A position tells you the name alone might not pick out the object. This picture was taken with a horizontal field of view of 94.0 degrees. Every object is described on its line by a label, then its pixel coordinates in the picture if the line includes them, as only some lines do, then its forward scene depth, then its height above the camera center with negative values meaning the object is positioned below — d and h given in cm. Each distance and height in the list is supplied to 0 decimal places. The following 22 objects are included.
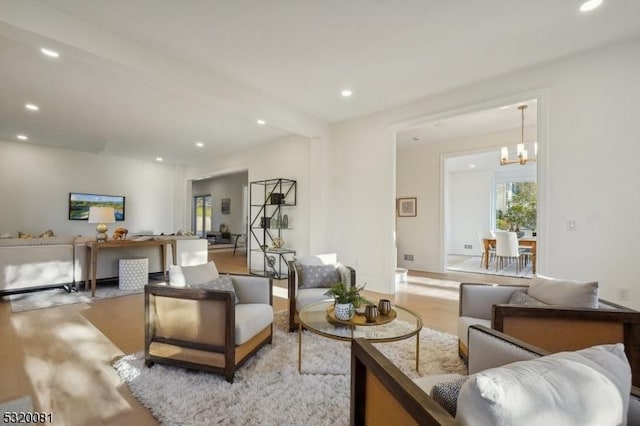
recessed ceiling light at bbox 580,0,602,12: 240 +174
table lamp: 495 -5
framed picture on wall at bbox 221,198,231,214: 1166 +37
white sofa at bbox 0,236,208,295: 418 -75
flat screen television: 761 +27
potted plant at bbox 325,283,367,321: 222 -65
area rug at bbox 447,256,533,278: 628 -120
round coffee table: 200 -79
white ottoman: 484 -98
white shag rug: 174 -117
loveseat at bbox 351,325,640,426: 69 -45
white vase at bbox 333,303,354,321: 221 -71
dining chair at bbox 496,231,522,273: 625 -58
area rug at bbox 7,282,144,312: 388 -122
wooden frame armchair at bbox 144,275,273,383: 209 -85
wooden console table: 447 -58
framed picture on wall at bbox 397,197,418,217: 700 +22
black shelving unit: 610 -18
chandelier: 483 +104
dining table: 640 -62
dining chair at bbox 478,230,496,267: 725 -66
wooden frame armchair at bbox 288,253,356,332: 295 -79
